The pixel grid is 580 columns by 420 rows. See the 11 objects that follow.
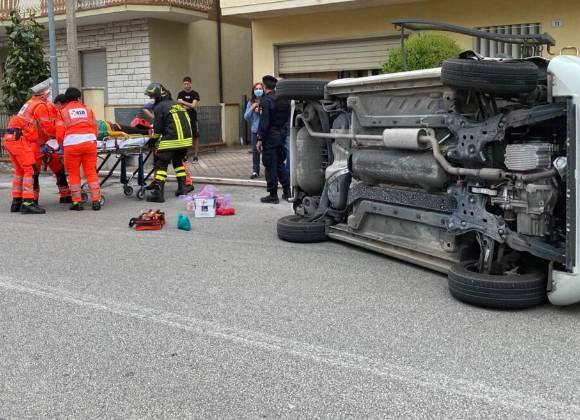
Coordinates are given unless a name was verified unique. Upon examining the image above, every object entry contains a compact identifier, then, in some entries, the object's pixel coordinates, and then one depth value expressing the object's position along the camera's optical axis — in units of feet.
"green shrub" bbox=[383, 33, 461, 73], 37.65
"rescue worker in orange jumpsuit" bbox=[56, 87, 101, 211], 31.19
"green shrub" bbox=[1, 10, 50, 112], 56.29
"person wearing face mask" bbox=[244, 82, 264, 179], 41.22
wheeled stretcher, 35.35
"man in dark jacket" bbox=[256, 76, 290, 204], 32.71
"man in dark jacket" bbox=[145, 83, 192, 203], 34.73
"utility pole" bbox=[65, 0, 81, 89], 48.62
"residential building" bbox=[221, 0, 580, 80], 43.88
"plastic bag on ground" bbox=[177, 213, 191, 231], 27.17
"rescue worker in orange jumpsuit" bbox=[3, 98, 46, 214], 31.78
